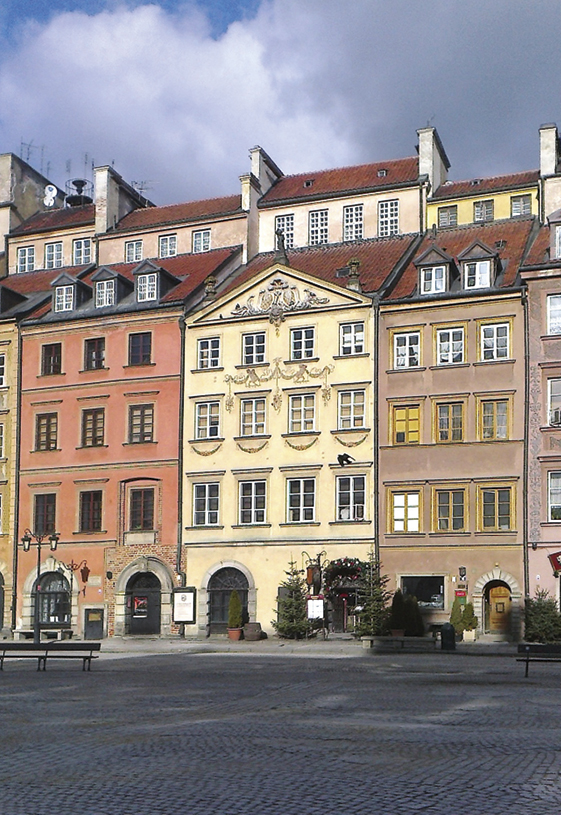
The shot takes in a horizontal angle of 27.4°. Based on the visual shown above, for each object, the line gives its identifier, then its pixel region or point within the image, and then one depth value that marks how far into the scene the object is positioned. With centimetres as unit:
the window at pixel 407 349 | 4728
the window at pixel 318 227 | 5606
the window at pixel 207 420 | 5041
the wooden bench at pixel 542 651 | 2849
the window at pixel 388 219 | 5453
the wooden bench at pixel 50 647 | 2989
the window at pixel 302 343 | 4919
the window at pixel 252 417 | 4959
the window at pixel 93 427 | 5272
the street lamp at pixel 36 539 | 4541
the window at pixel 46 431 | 5369
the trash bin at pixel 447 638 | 3816
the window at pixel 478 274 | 4688
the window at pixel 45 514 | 5306
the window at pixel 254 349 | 5019
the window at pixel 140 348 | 5253
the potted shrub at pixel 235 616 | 4694
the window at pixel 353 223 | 5522
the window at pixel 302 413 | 4869
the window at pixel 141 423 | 5159
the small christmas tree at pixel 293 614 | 4534
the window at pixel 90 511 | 5219
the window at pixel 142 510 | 5106
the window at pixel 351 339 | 4825
